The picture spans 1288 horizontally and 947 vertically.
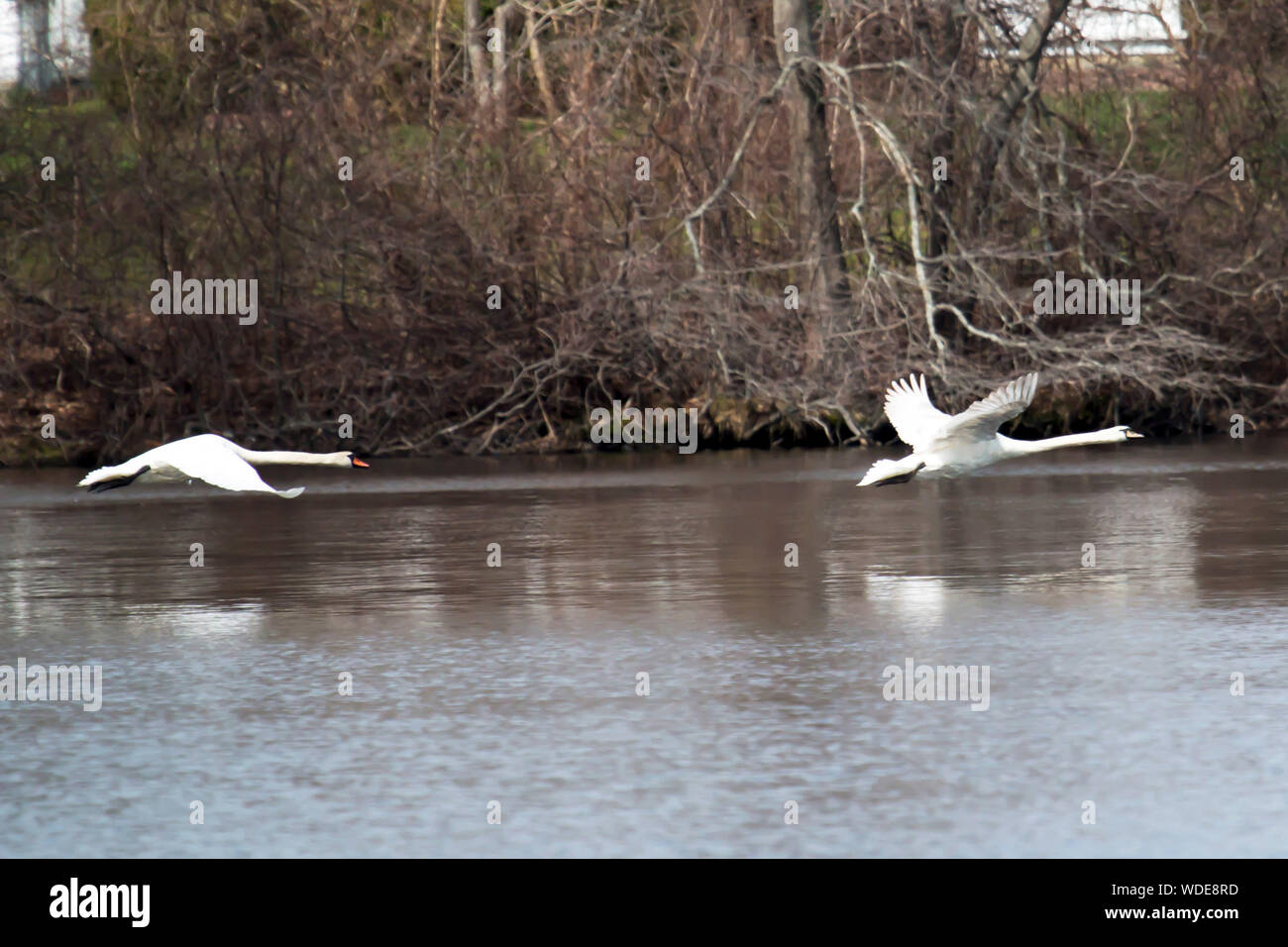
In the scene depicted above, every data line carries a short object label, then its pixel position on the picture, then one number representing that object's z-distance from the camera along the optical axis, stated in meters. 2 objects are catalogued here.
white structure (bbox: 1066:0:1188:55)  28.22
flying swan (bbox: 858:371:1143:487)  13.79
